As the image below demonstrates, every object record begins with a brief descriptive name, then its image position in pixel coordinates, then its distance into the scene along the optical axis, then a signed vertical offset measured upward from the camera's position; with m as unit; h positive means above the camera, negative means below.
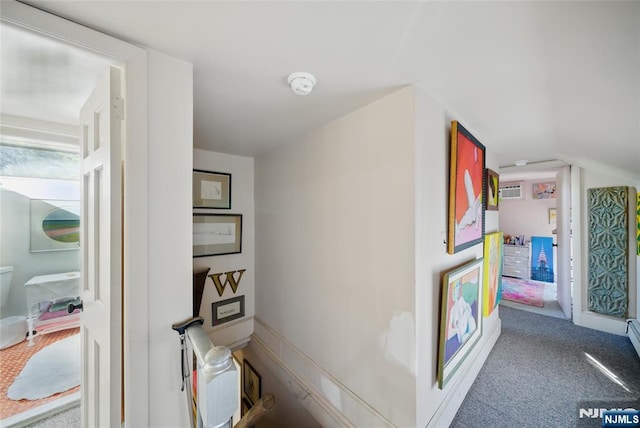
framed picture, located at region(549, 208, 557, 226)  4.84 -0.08
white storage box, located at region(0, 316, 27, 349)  1.44 -0.78
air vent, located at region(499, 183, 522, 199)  5.22 +0.54
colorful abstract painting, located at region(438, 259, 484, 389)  1.29 -0.69
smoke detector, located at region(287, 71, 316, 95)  1.05 +0.65
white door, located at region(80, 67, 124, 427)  0.81 -0.16
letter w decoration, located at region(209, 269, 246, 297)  2.38 -0.73
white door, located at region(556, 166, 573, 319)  3.10 -0.40
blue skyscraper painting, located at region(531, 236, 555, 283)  4.76 -1.00
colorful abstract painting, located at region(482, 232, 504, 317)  2.07 -0.59
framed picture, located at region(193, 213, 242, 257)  2.25 -0.20
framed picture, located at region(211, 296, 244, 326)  2.38 -1.06
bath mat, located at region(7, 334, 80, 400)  1.56 -1.15
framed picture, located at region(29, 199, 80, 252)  1.53 -0.06
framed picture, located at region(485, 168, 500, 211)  2.25 +0.25
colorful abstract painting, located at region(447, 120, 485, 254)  1.39 +0.17
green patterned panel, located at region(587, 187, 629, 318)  2.65 -0.46
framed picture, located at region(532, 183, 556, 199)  4.80 +0.51
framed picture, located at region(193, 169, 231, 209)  2.25 +0.27
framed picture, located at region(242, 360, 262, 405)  2.48 -1.99
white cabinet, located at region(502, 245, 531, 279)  4.96 -1.09
